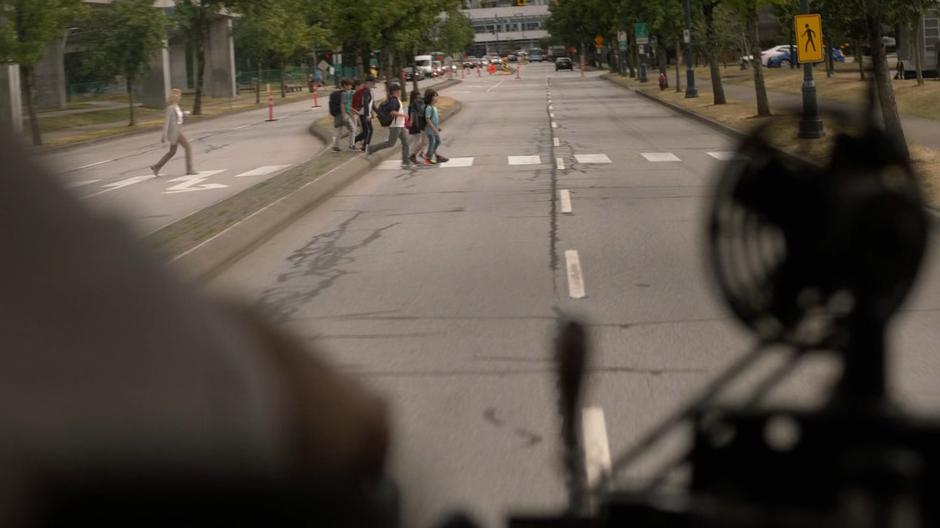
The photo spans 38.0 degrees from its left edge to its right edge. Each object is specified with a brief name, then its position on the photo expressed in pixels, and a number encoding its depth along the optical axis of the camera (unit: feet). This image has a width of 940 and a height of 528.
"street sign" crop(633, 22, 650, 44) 219.00
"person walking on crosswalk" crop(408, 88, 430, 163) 91.20
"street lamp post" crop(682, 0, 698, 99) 160.04
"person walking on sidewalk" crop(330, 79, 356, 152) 99.96
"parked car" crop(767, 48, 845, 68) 269.15
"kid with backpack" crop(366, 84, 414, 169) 93.40
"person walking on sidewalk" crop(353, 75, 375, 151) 98.78
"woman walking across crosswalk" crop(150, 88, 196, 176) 88.63
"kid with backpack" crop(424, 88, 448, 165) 90.84
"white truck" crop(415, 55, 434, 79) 400.88
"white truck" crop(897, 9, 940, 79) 167.94
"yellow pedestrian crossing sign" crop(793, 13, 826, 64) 84.12
